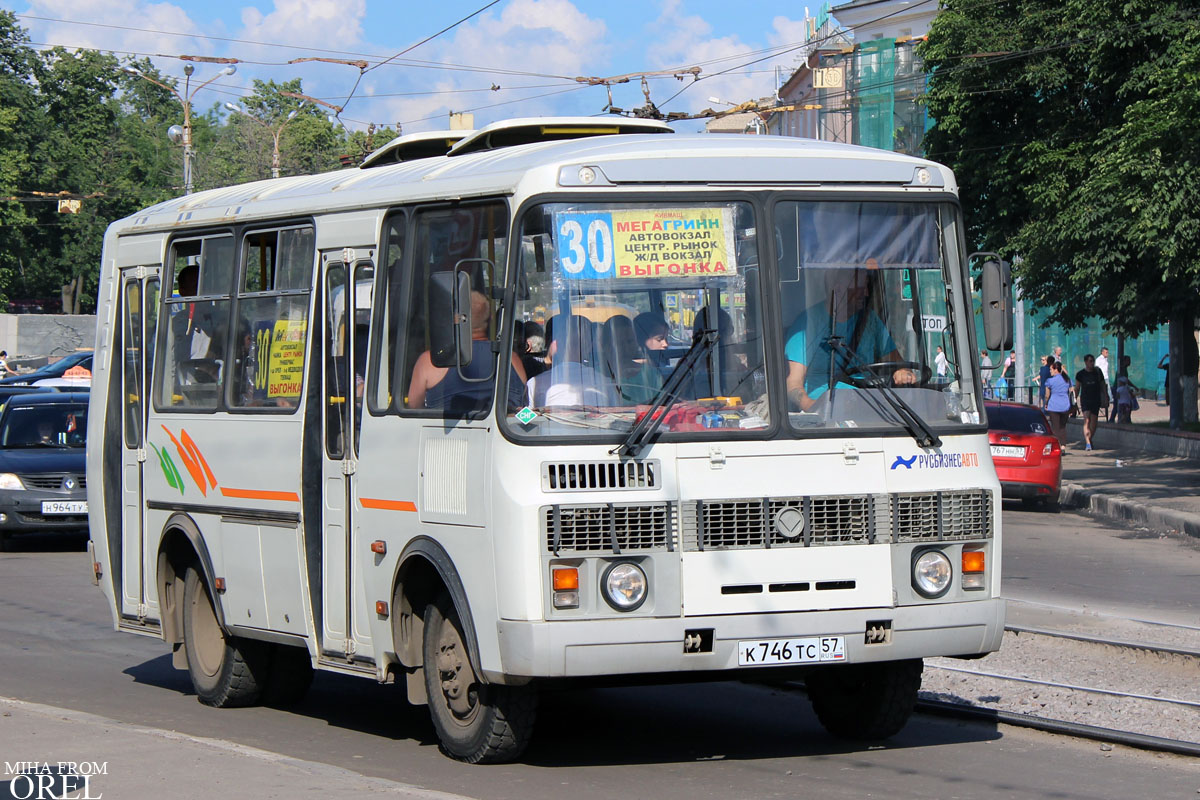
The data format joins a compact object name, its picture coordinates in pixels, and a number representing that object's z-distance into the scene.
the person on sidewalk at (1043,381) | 43.15
